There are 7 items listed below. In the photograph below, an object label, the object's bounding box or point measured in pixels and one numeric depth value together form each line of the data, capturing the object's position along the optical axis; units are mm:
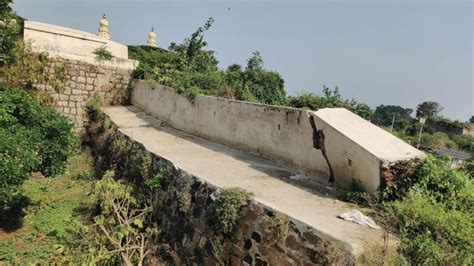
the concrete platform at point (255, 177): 3283
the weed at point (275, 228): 3510
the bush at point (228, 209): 4127
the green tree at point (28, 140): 5184
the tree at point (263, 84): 11461
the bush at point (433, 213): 2854
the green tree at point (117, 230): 4898
